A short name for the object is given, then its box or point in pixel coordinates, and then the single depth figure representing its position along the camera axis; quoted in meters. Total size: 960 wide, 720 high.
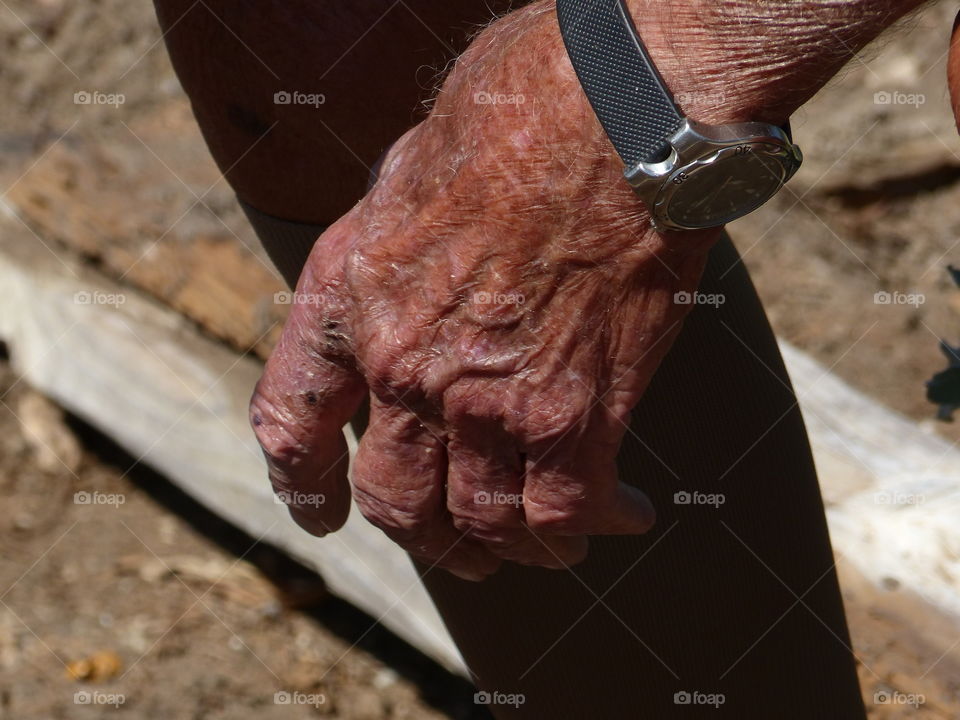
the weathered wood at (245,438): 2.14
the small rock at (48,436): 3.12
